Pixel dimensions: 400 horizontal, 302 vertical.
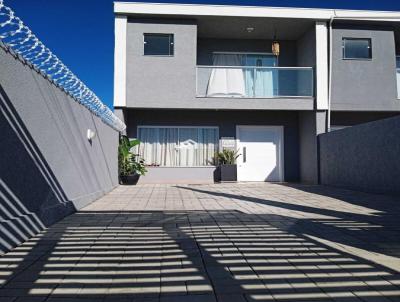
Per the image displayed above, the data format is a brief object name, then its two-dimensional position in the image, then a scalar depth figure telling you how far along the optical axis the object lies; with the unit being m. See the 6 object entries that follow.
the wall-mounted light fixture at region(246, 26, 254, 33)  13.39
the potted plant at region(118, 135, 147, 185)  12.69
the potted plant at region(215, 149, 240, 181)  13.47
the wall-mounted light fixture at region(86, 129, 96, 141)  7.47
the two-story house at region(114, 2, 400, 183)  12.63
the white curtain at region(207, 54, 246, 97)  12.79
